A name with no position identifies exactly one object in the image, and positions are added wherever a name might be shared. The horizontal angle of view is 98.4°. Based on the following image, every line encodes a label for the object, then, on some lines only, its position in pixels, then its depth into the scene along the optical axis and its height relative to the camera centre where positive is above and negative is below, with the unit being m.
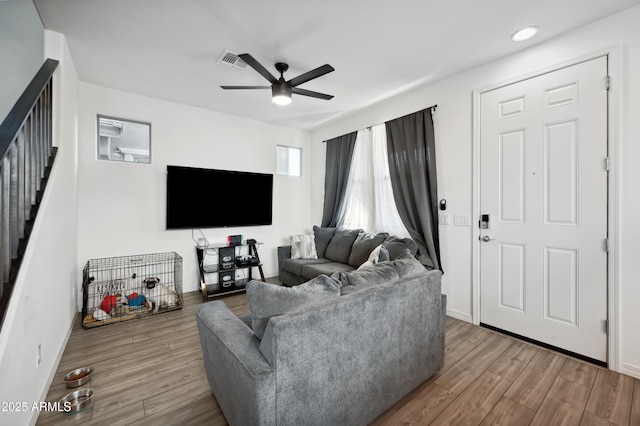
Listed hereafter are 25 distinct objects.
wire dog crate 3.06 -0.95
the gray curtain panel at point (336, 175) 4.46 +0.63
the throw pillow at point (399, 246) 3.20 -0.40
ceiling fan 2.27 +1.20
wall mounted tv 3.79 +0.21
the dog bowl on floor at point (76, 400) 1.70 -1.21
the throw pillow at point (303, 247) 4.20 -0.54
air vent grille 2.64 +1.50
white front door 2.21 +0.05
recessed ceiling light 2.29 +1.53
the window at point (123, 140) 3.47 +0.93
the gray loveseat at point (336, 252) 3.37 -0.56
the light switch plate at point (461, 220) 3.00 -0.08
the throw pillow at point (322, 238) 4.29 -0.41
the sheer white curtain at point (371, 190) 3.91 +0.34
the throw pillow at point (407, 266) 1.87 -0.37
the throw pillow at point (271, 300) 1.36 -0.44
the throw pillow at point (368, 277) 1.61 -0.40
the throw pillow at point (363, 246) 3.56 -0.45
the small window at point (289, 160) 5.03 +0.96
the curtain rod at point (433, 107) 3.25 +1.24
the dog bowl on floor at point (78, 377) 1.91 -1.19
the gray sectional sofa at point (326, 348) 1.22 -0.69
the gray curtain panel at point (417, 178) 3.25 +0.43
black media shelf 3.89 -0.80
